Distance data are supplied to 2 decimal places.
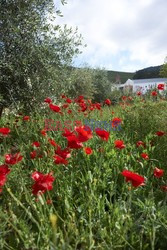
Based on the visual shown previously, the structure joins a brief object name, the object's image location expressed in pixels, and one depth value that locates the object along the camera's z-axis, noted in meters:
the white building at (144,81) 38.30
